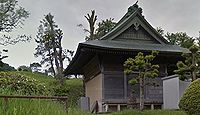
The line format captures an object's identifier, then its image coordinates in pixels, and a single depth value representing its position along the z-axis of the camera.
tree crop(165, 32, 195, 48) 31.05
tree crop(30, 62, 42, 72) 44.44
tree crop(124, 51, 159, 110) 10.80
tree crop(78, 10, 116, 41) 26.99
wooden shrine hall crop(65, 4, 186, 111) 13.16
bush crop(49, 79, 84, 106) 23.22
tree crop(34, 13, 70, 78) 30.03
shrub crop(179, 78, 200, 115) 7.57
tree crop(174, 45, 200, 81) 10.46
